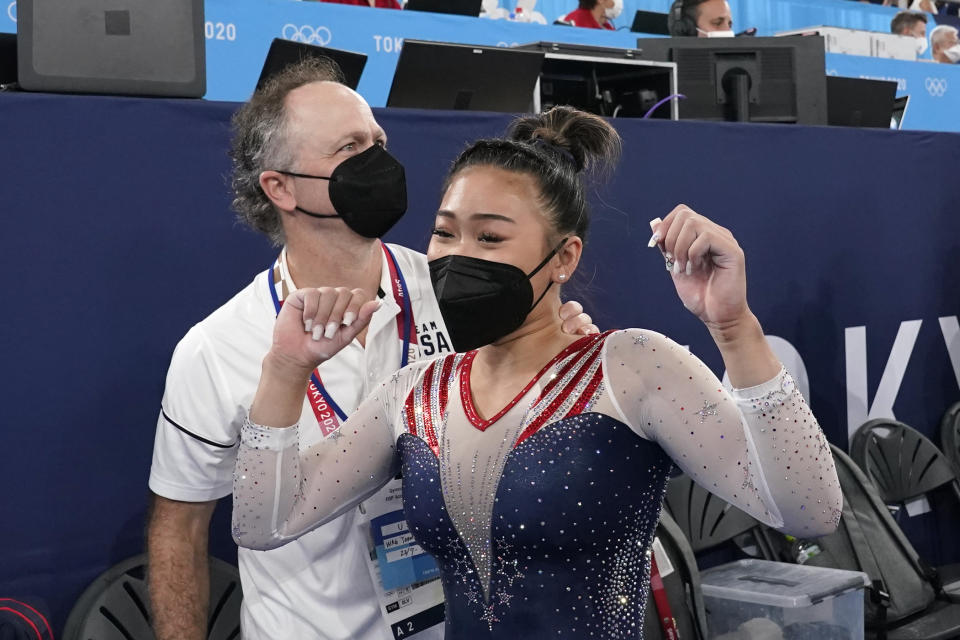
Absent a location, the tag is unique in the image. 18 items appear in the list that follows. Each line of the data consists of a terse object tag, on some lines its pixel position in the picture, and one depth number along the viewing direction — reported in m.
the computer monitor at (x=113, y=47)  2.67
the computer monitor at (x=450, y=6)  6.84
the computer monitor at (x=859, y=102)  5.66
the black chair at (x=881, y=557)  4.06
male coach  2.30
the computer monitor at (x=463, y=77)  4.04
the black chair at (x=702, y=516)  3.92
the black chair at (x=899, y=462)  4.61
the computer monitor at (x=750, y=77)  5.15
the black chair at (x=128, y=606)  2.63
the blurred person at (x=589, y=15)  8.06
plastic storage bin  3.59
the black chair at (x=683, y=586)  3.48
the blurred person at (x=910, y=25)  10.80
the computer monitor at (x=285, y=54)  3.61
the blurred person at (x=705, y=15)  6.32
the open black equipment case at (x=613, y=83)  4.80
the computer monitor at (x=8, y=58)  3.11
